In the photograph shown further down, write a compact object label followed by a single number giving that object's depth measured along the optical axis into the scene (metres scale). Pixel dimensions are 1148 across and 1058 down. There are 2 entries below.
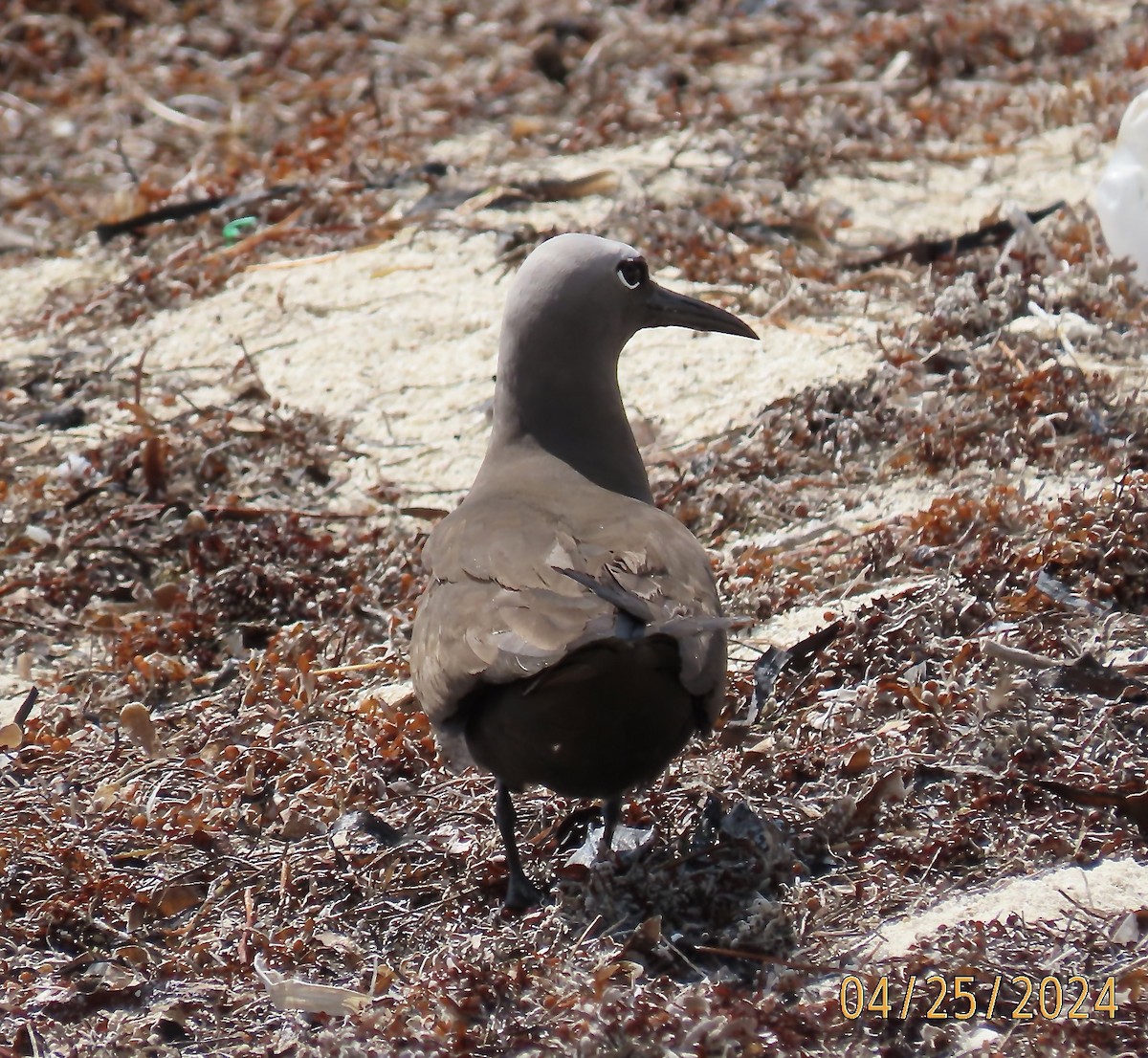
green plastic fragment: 15.49
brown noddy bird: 7.01
